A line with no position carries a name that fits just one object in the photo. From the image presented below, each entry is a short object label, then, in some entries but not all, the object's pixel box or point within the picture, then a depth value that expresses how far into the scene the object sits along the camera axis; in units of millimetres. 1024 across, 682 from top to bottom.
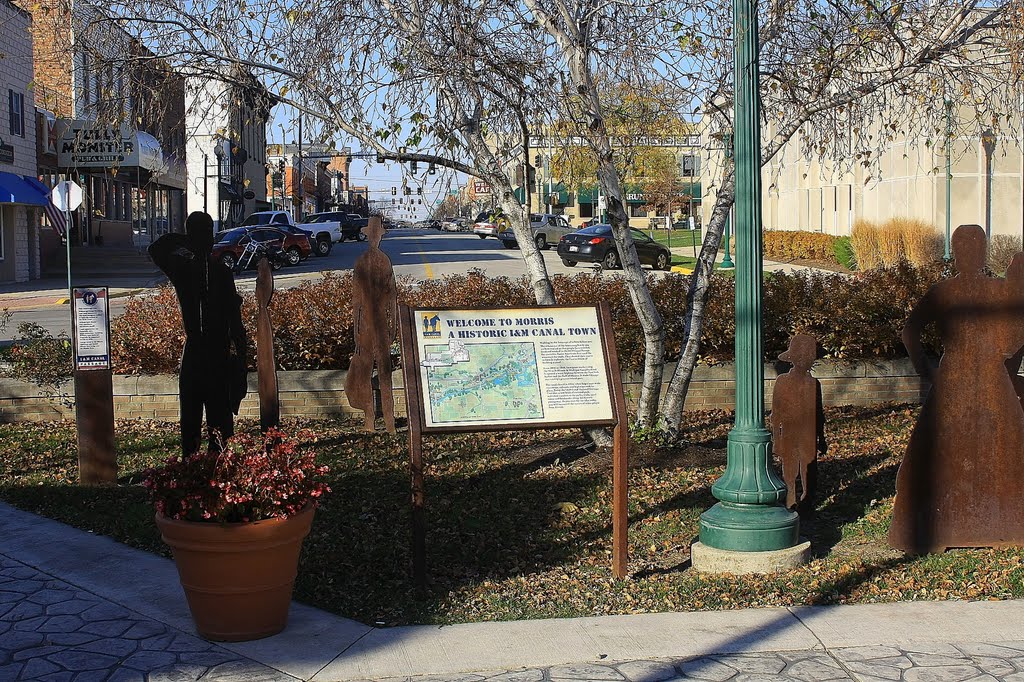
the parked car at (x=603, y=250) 35625
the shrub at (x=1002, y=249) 27127
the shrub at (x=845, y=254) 34406
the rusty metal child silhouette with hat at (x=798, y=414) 6980
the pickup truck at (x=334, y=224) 46344
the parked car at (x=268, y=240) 34656
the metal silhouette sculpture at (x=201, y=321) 7801
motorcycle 33219
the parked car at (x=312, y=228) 41531
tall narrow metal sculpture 9266
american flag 28156
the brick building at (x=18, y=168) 31438
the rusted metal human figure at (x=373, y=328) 9680
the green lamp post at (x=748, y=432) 6234
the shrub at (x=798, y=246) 38625
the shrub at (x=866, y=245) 31562
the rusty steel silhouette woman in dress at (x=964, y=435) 6312
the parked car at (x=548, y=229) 48406
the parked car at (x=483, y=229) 54262
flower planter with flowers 4980
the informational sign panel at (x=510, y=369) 5883
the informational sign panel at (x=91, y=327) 7773
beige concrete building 32031
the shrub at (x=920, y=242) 30141
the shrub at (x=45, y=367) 10438
